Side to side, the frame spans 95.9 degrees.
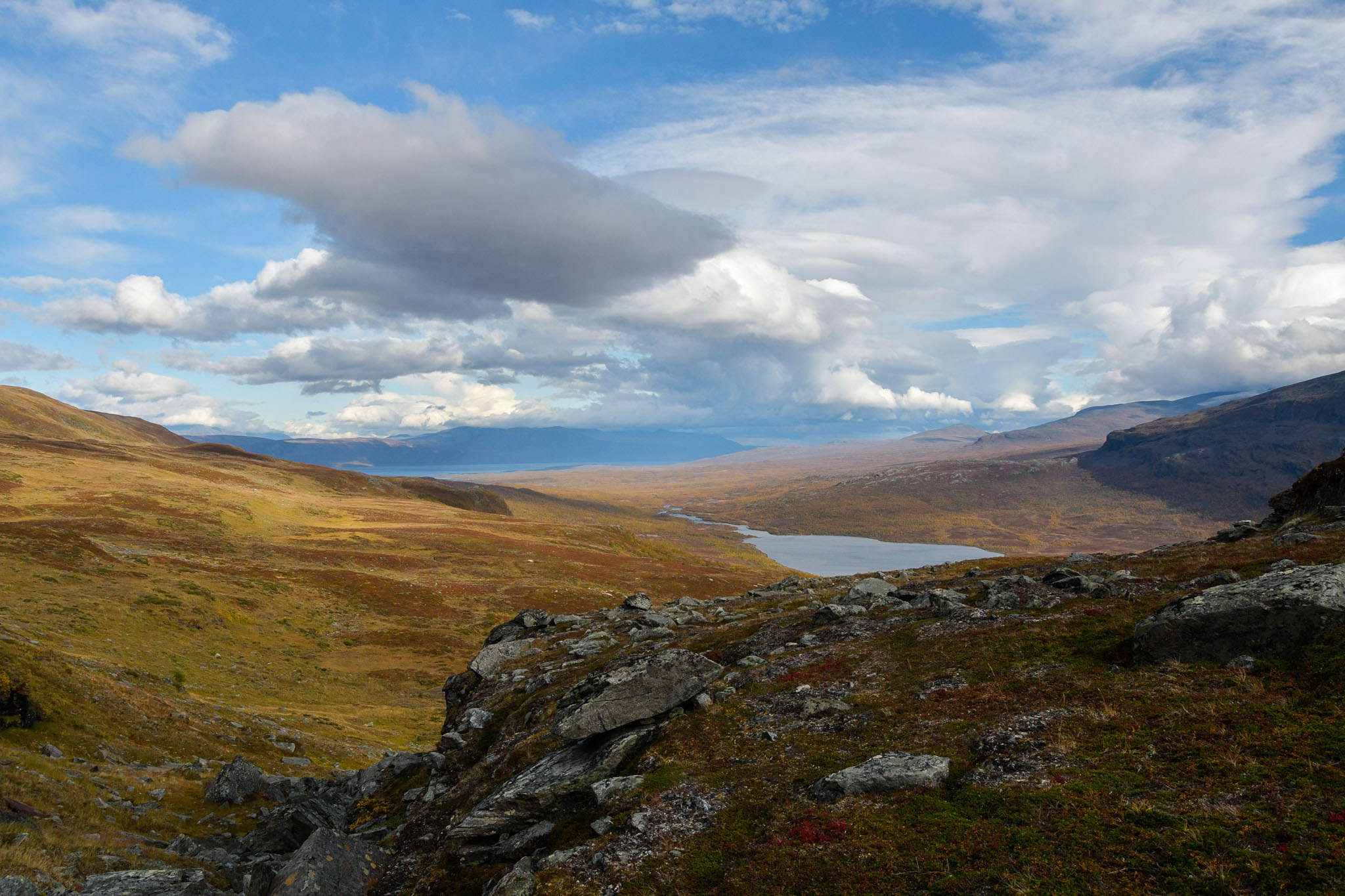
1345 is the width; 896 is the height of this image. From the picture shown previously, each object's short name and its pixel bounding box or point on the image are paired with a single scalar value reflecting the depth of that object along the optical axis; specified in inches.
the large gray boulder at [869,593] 1090.7
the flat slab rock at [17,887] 450.0
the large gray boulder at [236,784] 881.5
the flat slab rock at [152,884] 524.1
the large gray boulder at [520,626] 1453.0
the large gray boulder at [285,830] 736.3
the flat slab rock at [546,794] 596.1
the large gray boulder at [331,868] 567.5
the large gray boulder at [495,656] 1227.2
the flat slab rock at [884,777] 463.8
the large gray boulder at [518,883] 448.1
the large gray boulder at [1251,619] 513.0
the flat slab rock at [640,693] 672.4
